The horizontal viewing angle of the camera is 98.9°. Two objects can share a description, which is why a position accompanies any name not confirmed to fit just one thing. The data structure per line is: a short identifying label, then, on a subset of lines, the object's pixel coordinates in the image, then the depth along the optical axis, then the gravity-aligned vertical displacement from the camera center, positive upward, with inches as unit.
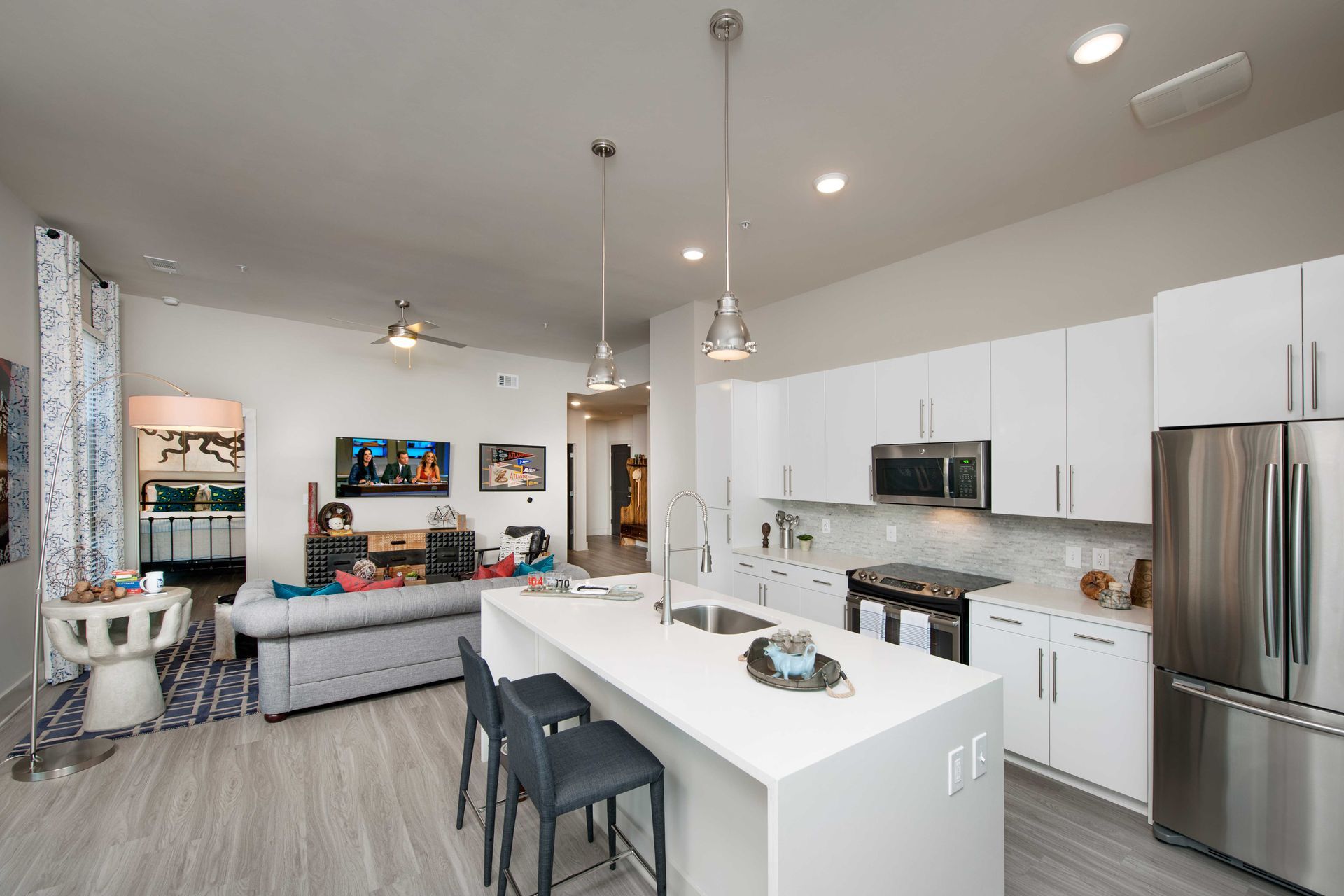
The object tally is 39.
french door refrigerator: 77.5 -29.9
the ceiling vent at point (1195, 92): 86.7 +55.8
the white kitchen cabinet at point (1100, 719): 100.1 -50.0
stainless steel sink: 103.5 -31.2
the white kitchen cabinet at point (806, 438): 173.0 +2.3
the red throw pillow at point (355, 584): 154.5 -36.6
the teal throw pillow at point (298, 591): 152.7 -38.1
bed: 317.7 -45.6
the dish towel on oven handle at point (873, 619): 138.1 -42.6
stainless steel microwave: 133.4 -7.3
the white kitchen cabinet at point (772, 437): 187.6 +2.8
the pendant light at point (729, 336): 85.8 +16.6
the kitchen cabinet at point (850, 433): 158.6 +3.7
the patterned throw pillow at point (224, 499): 331.3 -28.2
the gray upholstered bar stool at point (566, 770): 64.1 -39.7
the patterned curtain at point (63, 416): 150.6 +9.7
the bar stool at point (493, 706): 82.7 -40.8
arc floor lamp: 114.0 +6.4
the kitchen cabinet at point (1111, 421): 108.3 +4.4
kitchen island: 48.9 -30.5
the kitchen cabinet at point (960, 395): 133.4 +12.0
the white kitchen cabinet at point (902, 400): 146.1 +11.7
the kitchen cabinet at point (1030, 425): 120.4 +4.1
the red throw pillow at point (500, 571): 168.4 -36.3
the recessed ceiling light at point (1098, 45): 79.7 +56.9
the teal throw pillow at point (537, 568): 172.9 -36.3
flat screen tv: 261.7 -8.9
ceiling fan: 197.9 +39.8
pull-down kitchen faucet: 89.8 -20.2
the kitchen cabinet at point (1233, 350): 84.2 +14.3
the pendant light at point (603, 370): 120.2 +16.3
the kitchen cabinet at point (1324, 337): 80.0 +14.7
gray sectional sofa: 136.7 -48.2
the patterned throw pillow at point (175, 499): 319.9 -27.1
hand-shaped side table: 127.9 -44.5
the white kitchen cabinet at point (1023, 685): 112.0 -47.8
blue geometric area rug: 133.6 -65.2
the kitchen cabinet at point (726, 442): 190.1 +1.6
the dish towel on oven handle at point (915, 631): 129.7 -42.4
